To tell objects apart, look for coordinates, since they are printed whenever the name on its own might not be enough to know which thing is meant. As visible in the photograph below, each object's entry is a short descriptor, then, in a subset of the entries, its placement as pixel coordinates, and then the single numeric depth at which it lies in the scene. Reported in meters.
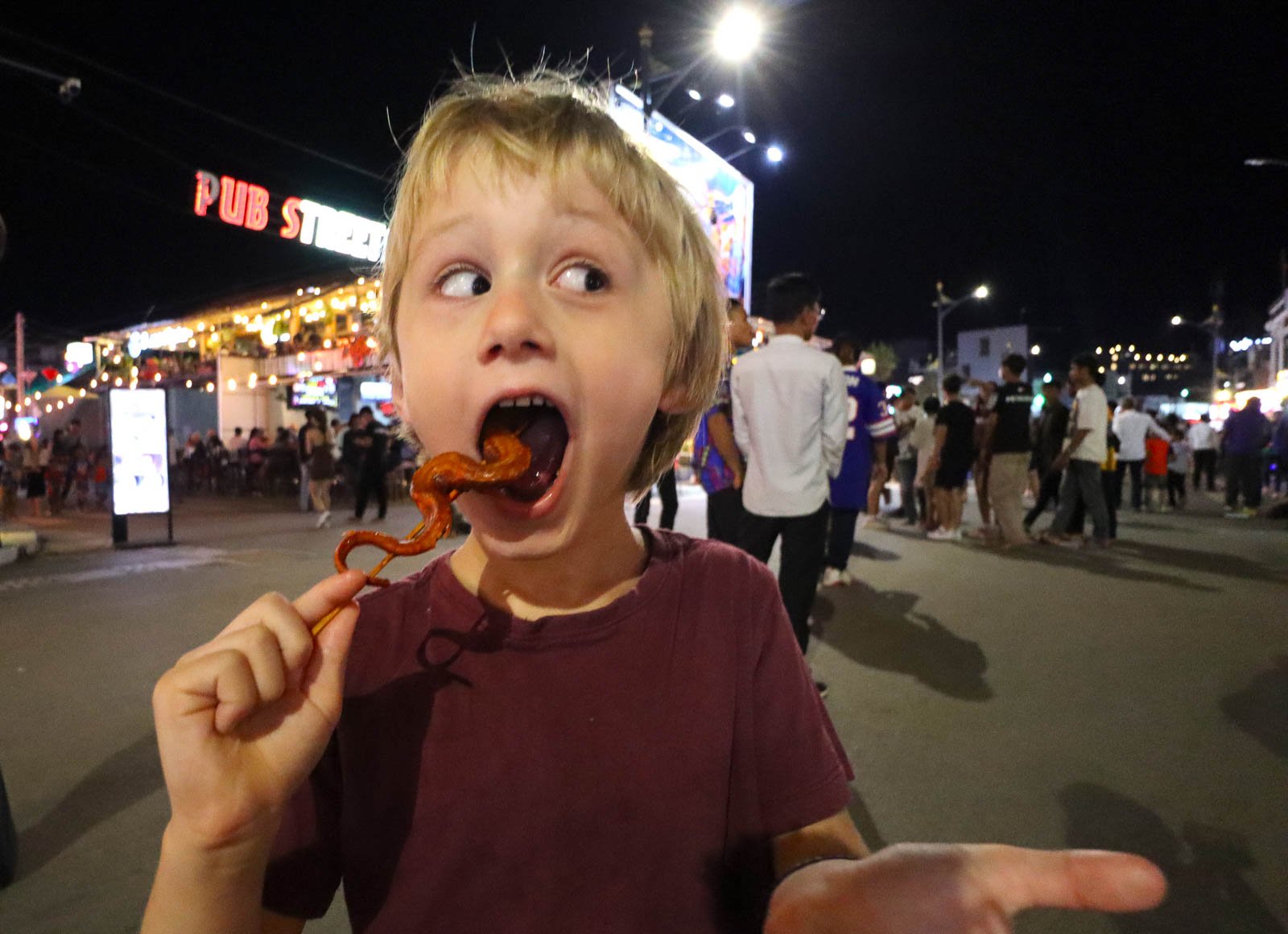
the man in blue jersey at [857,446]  6.11
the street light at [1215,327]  37.28
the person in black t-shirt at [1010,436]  8.14
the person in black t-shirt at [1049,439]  9.16
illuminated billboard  16.78
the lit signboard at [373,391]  23.64
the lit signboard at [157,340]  28.48
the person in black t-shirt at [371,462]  11.02
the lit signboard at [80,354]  28.56
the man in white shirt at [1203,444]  15.10
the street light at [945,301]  24.84
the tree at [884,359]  47.78
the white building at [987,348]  59.25
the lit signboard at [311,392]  23.00
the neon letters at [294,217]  11.84
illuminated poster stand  9.64
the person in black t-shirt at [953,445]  8.38
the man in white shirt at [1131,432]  10.70
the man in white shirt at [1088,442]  8.01
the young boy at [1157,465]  12.16
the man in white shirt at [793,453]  3.81
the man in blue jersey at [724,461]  4.57
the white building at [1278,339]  33.41
